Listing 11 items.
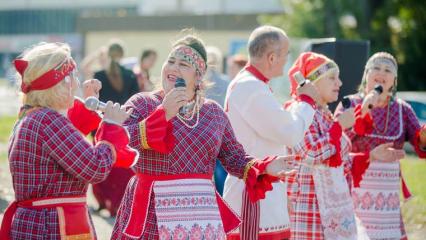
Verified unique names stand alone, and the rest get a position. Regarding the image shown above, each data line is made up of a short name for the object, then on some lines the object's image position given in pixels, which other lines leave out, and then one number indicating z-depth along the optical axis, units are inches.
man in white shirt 336.0
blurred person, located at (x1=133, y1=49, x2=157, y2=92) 666.2
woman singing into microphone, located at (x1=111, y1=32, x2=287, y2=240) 280.4
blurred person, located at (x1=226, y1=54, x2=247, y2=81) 625.4
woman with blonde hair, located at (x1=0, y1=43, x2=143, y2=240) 250.5
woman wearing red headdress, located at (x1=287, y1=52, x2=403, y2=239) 372.7
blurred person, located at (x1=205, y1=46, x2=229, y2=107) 571.9
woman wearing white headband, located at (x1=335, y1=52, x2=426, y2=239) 425.4
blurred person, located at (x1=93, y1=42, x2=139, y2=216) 590.9
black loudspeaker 503.9
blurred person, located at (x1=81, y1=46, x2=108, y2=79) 686.3
